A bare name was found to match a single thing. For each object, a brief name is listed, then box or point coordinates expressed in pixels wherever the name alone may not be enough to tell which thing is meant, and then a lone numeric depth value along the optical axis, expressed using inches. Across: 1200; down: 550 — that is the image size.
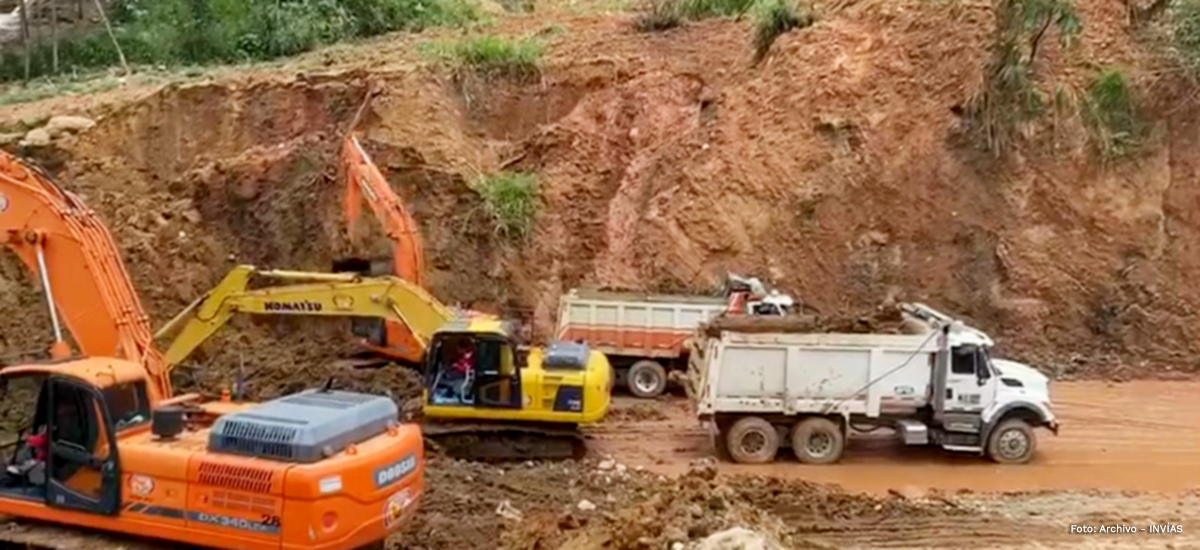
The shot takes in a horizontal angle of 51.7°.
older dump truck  713.6
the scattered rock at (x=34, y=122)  834.8
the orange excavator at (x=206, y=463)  350.9
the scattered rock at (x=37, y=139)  816.3
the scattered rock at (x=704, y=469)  462.7
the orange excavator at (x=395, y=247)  650.8
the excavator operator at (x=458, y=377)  560.4
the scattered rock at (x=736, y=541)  330.3
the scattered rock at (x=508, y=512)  463.9
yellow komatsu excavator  555.5
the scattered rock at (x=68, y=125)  827.4
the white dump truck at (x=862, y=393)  575.8
